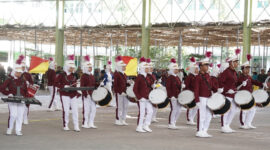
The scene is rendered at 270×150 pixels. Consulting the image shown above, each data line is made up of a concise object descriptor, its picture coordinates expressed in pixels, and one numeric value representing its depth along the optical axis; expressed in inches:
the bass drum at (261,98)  454.6
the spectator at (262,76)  817.5
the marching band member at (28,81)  398.3
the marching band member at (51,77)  582.2
